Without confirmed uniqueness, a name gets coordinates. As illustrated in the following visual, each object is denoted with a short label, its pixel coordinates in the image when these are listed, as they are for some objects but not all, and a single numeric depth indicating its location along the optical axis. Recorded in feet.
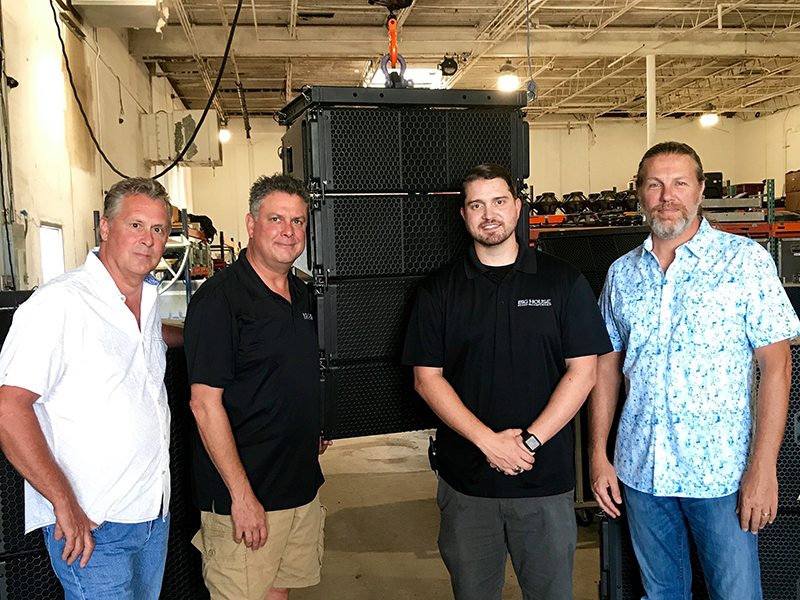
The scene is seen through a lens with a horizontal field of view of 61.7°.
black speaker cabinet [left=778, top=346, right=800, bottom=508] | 6.72
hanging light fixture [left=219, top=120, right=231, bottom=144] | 40.41
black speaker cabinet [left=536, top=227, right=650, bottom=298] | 12.03
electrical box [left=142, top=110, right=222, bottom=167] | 29.60
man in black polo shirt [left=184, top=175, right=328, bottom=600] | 5.70
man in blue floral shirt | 5.90
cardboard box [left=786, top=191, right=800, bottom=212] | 28.04
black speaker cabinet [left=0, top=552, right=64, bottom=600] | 5.59
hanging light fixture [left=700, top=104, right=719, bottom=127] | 47.93
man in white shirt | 4.71
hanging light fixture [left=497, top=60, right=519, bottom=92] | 29.84
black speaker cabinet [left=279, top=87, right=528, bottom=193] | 6.31
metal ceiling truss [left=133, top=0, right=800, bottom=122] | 29.55
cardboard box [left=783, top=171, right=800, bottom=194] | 28.63
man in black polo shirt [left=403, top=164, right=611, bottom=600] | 6.28
